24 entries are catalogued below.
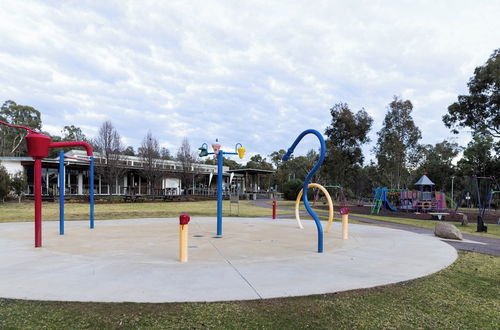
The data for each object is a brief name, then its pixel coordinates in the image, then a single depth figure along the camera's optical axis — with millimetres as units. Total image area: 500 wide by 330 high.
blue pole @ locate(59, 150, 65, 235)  10656
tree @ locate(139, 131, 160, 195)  39844
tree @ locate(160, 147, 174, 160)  61859
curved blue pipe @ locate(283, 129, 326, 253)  8242
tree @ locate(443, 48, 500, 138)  28594
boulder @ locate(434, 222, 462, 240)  11555
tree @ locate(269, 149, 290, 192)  79188
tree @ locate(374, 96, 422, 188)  36938
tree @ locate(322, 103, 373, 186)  37156
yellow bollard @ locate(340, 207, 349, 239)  10486
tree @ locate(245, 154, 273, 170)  84375
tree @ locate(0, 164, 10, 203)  27162
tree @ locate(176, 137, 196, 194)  45094
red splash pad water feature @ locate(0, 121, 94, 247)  8359
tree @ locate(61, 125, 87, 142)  80250
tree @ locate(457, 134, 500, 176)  42569
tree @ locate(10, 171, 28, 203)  29250
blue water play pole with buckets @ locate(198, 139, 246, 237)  10544
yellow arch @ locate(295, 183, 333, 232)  11773
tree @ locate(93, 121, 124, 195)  36062
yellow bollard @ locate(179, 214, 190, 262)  6938
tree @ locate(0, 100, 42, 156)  60938
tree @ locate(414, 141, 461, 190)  53406
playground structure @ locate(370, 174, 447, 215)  26406
